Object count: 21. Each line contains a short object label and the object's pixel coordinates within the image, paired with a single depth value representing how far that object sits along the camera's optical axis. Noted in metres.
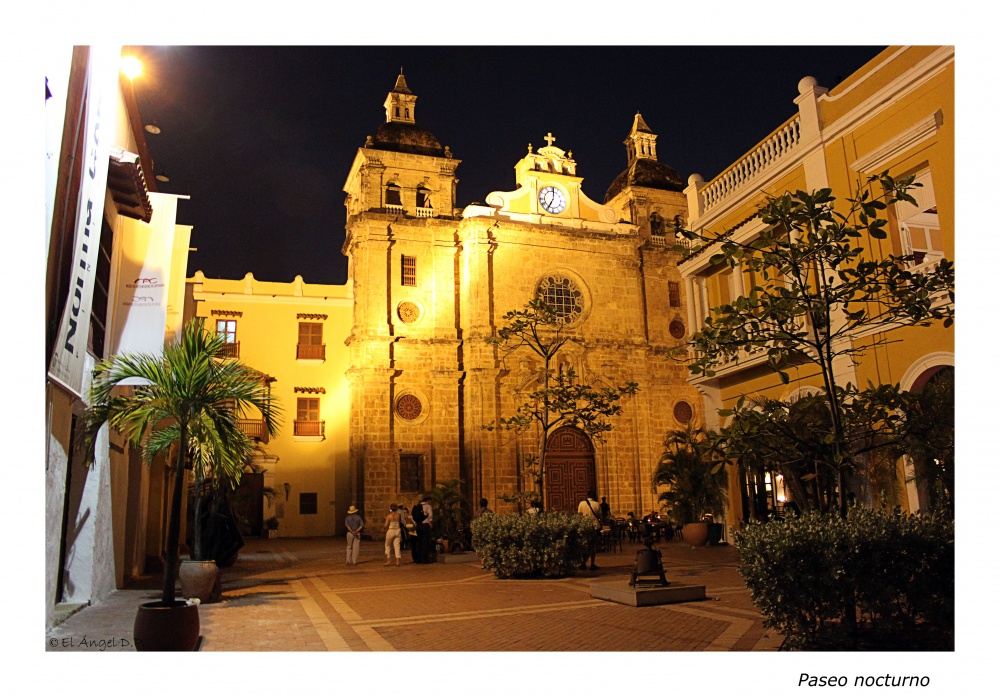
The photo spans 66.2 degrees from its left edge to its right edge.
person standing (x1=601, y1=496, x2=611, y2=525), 18.38
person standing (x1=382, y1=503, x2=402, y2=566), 14.23
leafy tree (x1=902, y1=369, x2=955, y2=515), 6.37
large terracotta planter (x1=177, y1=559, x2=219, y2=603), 8.59
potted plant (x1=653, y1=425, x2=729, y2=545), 16.08
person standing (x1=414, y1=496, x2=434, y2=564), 14.43
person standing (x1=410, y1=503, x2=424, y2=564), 14.45
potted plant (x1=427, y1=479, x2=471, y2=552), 16.34
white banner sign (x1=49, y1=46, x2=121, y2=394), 6.01
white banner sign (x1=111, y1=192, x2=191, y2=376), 7.74
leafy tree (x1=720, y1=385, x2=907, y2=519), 6.14
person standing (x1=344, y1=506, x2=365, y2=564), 14.05
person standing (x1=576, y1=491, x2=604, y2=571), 11.84
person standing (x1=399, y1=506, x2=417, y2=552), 15.37
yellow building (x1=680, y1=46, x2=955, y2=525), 8.82
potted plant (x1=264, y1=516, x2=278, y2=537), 22.32
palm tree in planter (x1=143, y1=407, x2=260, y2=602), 6.53
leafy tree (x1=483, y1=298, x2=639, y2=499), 13.93
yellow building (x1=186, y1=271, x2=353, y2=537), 23.52
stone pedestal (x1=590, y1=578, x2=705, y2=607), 8.28
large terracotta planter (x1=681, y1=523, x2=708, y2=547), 16.31
